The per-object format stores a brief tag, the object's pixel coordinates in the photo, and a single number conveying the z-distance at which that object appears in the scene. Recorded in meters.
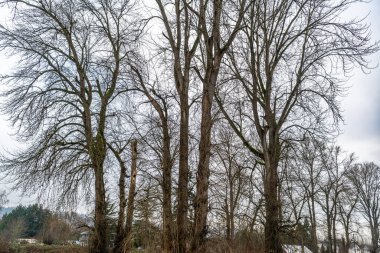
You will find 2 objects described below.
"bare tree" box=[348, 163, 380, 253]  39.00
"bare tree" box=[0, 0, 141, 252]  12.34
